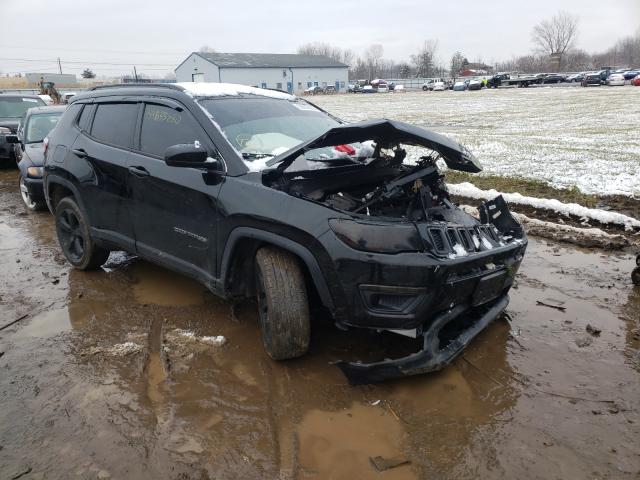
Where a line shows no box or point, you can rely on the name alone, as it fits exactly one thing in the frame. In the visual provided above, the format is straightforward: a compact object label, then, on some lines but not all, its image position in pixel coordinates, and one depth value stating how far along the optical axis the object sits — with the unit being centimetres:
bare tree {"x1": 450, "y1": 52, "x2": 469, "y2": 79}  9765
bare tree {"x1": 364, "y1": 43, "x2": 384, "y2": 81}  12531
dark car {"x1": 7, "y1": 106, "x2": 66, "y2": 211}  766
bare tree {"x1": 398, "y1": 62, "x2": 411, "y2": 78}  10994
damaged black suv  285
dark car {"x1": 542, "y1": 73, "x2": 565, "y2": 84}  5533
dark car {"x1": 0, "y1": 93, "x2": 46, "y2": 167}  1156
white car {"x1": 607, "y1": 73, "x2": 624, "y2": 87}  4622
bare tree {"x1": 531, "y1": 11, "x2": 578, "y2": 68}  10481
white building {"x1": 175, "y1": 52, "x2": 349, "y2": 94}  7244
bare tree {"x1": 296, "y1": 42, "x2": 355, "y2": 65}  14056
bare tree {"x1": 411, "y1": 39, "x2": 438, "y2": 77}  10394
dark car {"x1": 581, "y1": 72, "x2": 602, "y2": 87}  4828
